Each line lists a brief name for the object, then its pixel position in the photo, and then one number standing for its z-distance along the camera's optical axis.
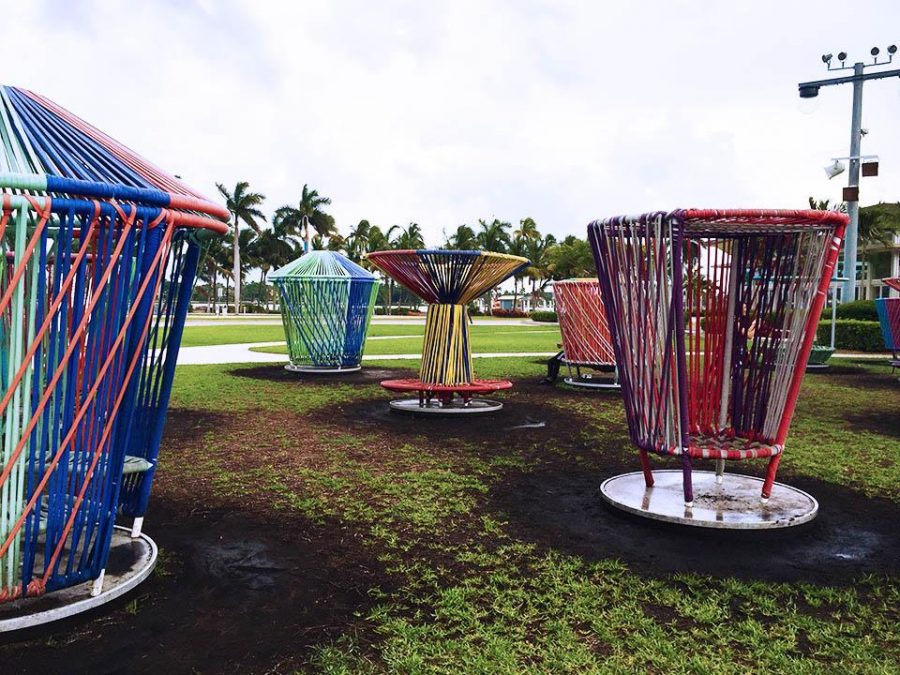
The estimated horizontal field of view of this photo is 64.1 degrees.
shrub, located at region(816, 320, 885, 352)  18.83
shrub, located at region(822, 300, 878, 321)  20.94
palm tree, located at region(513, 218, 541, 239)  61.92
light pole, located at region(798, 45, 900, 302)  14.88
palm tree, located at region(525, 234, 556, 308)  57.72
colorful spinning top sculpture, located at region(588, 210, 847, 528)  4.30
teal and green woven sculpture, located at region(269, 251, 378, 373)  13.17
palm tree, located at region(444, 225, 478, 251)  57.22
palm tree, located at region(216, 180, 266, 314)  50.88
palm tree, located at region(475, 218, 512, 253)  57.16
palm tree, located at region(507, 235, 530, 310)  59.07
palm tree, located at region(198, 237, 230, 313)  57.00
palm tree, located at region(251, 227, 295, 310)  54.24
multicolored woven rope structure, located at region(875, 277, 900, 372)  13.11
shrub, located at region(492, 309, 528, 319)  52.78
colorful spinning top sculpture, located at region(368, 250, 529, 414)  8.23
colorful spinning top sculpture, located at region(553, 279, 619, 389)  11.02
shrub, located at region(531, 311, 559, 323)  43.44
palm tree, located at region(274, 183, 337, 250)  52.12
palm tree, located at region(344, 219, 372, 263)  57.44
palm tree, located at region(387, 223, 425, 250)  58.81
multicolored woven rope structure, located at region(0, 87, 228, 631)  2.79
